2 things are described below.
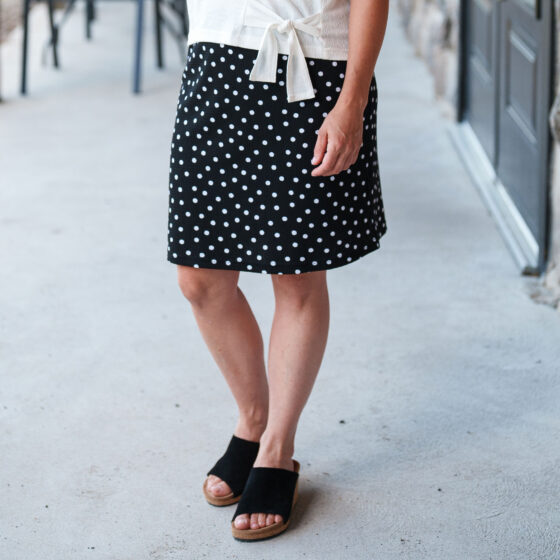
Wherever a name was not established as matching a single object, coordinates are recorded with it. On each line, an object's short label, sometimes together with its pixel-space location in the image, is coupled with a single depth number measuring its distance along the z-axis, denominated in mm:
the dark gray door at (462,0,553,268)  4616
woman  3236
